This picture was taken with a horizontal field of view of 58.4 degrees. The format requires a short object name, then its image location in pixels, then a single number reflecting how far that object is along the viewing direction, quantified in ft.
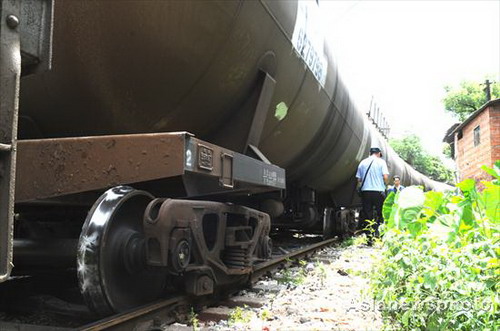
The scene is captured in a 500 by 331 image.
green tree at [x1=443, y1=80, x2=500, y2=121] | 160.35
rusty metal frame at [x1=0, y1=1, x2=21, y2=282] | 3.69
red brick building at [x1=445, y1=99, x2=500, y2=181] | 56.29
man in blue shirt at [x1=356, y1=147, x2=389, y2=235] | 24.21
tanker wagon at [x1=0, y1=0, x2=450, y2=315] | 7.82
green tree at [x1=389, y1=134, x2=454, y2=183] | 205.77
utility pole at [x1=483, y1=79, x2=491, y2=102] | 104.36
